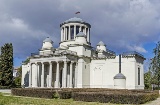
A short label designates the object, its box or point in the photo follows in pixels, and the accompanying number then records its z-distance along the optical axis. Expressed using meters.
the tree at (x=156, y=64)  62.16
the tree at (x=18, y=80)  84.88
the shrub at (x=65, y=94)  31.67
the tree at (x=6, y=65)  60.03
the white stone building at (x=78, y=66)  54.69
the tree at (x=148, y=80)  68.32
